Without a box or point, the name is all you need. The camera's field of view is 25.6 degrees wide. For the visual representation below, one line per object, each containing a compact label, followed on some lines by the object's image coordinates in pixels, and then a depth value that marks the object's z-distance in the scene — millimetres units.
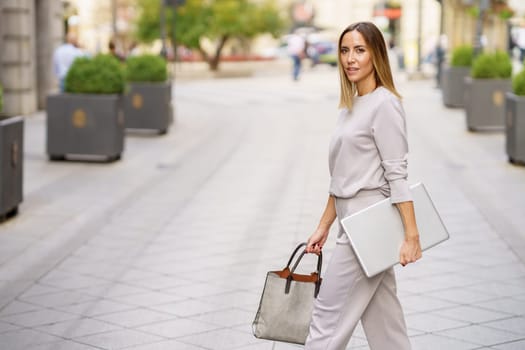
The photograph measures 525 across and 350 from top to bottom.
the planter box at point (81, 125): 14523
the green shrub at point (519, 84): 14195
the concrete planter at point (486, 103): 18281
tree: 40938
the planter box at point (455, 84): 23281
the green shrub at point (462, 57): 23734
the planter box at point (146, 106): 18609
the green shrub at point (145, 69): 19109
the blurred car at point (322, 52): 54656
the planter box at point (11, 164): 9859
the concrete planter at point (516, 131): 13547
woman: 4406
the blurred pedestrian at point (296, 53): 36906
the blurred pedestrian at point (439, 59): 31438
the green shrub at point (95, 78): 14859
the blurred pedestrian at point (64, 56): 17922
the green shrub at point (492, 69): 18703
